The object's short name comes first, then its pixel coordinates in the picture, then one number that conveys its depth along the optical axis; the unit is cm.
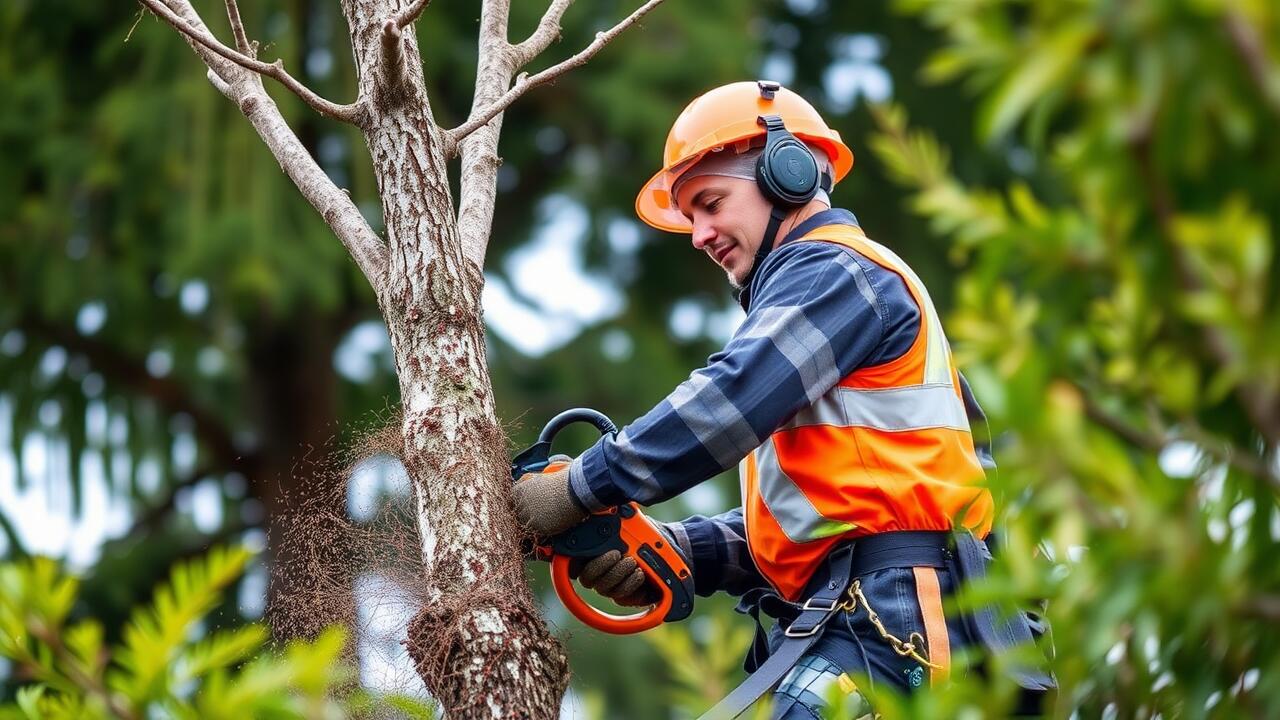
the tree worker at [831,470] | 856
